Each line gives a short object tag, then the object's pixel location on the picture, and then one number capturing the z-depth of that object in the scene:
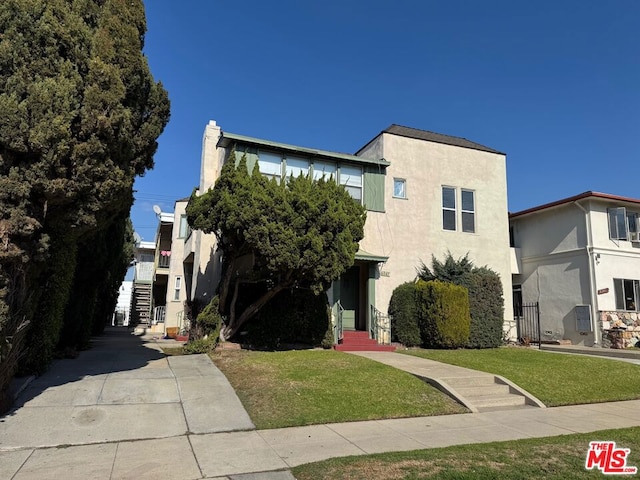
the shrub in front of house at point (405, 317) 15.03
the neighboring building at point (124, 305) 46.72
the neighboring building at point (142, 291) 35.31
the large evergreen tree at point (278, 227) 11.18
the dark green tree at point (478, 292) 15.33
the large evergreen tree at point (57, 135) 6.32
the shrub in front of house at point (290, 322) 13.09
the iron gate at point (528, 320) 19.38
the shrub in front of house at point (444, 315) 14.42
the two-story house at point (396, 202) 15.30
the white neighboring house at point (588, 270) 17.34
